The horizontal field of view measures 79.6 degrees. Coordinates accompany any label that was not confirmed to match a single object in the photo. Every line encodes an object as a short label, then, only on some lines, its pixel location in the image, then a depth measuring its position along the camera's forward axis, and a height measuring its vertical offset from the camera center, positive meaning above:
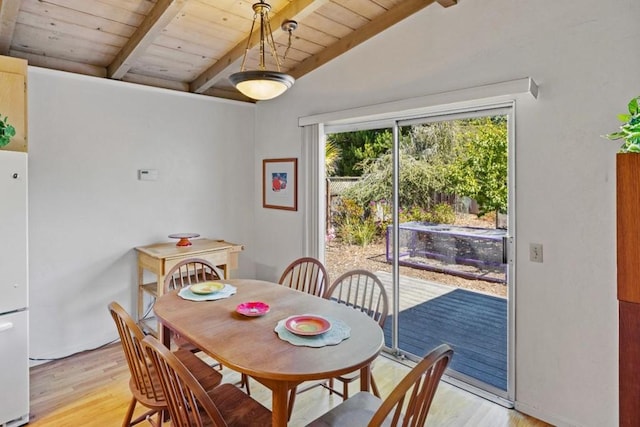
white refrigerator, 2.16 -0.46
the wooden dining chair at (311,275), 2.75 -0.46
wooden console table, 3.13 -0.40
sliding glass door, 2.59 -0.13
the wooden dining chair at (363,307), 2.10 -0.58
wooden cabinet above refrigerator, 2.39 +0.73
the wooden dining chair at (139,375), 1.65 -0.79
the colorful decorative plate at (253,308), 1.99 -0.52
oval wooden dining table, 1.47 -0.57
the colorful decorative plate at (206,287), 2.34 -0.48
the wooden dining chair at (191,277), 2.38 -0.56
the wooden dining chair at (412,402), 1.24 -0.65
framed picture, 3.86 +0.29
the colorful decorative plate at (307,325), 1.76 -0.55
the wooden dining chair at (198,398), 1.33 -0.74
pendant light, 1.87 +0.65
